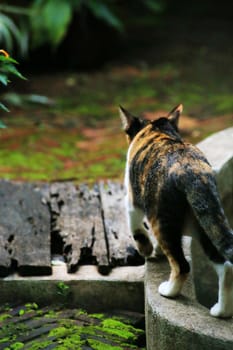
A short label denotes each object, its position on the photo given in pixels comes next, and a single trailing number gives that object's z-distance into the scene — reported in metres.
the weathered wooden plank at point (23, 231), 8.87
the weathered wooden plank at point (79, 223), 9.17
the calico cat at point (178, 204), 6.67
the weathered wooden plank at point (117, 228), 9.08
